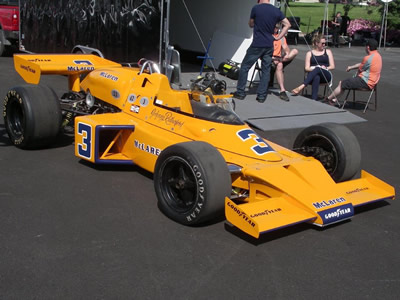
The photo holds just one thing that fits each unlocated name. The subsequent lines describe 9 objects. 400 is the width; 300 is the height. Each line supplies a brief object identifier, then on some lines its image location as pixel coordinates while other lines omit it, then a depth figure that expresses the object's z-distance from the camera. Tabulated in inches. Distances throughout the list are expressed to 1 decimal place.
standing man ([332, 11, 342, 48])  907.4
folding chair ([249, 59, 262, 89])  415.4
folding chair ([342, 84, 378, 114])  407.1
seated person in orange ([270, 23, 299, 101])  402.6
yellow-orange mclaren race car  169.9
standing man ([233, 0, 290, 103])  366.9
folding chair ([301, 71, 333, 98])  409.2
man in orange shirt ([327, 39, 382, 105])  393.1
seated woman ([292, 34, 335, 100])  407.5
